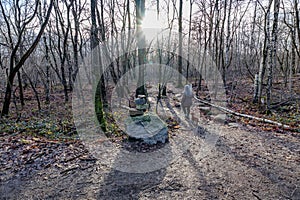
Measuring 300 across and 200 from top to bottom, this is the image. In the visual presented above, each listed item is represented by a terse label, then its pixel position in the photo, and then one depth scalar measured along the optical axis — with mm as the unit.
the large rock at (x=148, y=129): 5160
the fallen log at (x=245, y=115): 6680
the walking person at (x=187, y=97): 7902
